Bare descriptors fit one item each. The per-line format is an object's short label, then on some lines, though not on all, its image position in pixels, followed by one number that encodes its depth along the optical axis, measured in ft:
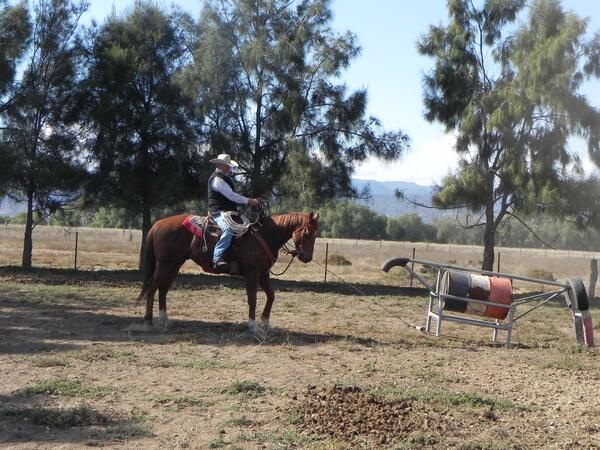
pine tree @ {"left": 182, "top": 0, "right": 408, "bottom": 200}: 65.82
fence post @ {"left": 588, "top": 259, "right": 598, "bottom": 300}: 63.67
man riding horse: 32.99
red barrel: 33.06
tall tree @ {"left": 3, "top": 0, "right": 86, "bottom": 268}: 67.51
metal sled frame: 32.86
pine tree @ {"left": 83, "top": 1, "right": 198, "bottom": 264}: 68.69
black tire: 33.01
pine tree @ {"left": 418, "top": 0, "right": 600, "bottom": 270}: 63.16
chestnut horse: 33.09
